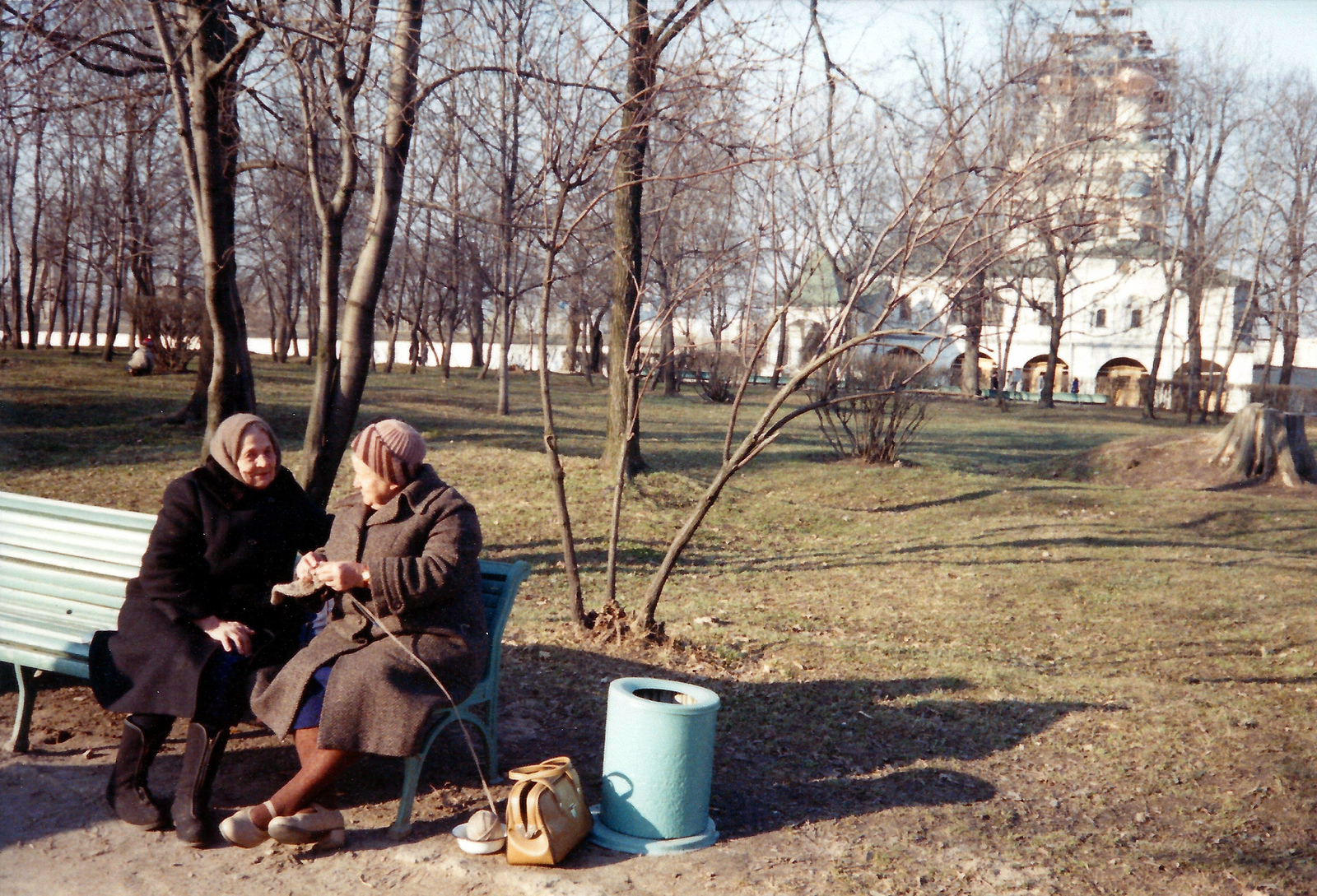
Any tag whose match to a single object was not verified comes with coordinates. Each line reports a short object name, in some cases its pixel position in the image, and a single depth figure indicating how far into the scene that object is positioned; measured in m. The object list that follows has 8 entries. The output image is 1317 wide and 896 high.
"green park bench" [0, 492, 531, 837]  3.97
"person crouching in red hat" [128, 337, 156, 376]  19.55
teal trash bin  3.39
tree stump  13.08
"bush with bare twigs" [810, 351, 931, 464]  13.70
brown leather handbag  3.20
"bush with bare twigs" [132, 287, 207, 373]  19.45
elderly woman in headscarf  3.48
